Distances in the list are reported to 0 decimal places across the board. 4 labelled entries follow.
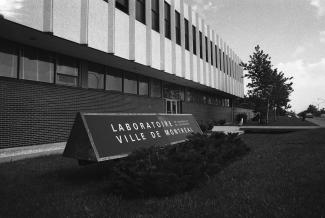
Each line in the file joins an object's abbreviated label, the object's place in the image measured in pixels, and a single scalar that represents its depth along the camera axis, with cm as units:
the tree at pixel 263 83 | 3288
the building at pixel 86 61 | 945
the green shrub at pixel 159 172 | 425
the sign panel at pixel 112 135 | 512
